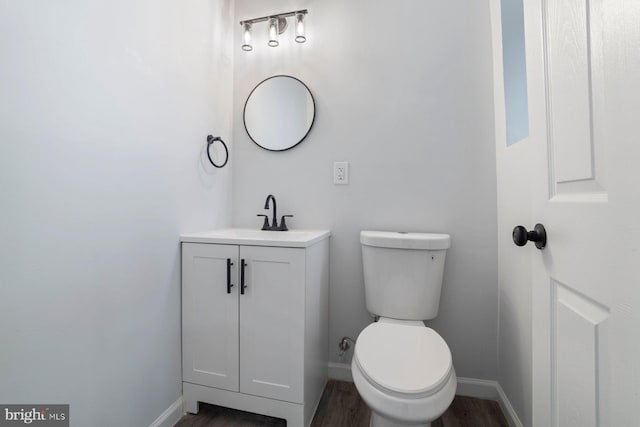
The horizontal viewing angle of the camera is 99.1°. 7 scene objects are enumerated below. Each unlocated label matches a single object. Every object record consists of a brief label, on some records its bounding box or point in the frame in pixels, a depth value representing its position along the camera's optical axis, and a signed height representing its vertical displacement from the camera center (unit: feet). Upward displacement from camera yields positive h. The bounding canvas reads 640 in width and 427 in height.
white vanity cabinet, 3.85 -1.53
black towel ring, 4.89 +1.41
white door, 1.27 +0.06
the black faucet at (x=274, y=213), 5.17 +0.12
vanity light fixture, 5.14 +3.76
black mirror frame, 5.32 +2.12
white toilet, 2.75 -1.56
